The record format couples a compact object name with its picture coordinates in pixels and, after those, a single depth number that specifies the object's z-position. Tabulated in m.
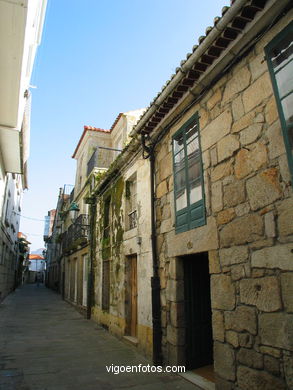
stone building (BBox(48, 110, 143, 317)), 11.92
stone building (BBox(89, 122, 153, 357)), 6.09
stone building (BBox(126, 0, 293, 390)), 3.02
